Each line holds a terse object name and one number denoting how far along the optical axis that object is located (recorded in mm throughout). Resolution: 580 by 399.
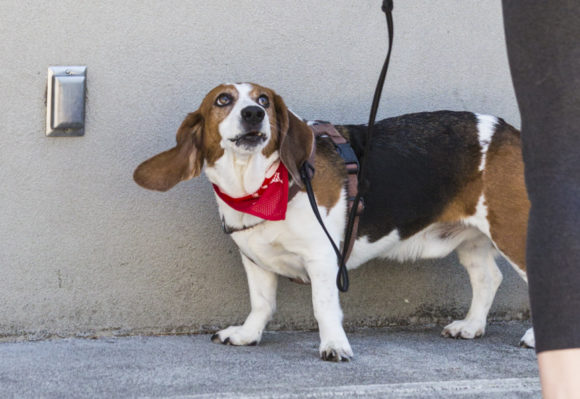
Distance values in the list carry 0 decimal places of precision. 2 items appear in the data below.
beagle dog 5324
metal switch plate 5824
